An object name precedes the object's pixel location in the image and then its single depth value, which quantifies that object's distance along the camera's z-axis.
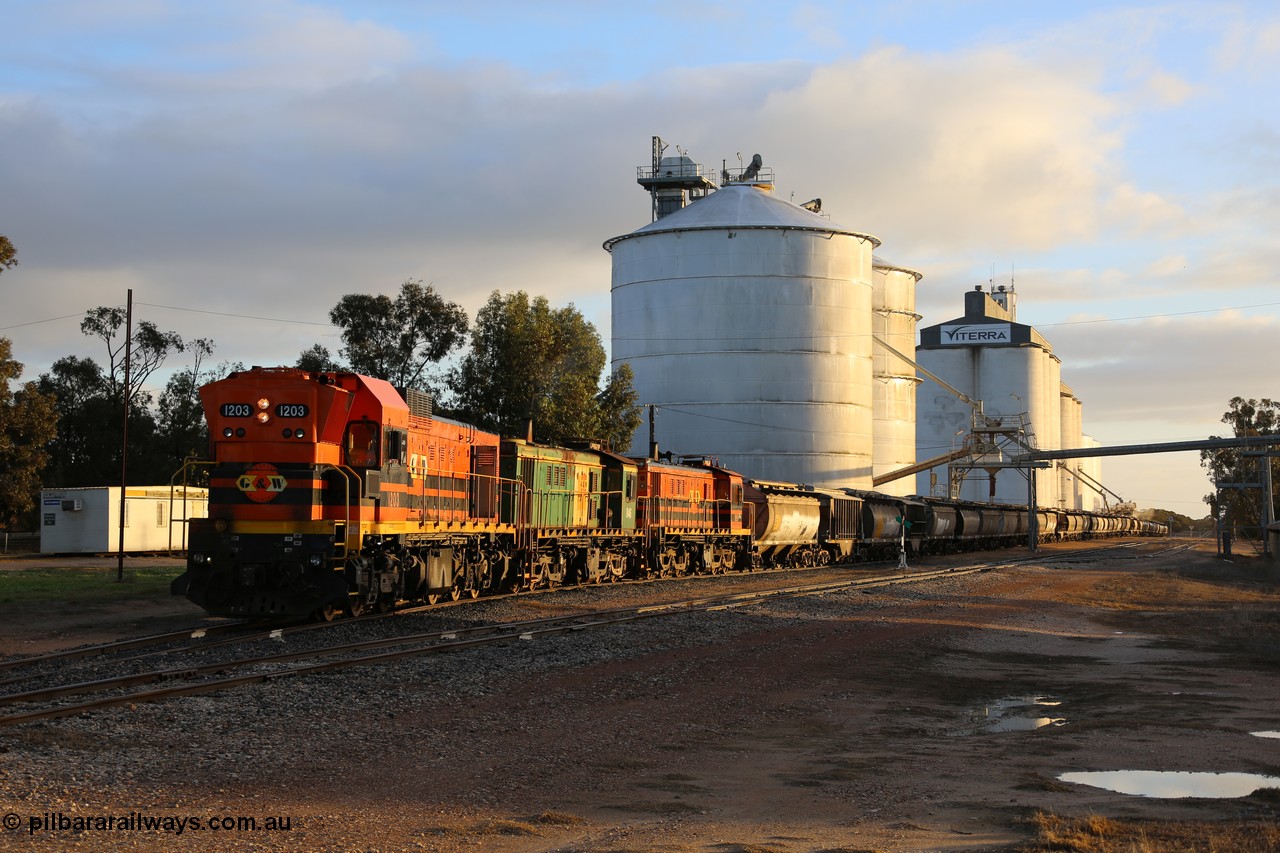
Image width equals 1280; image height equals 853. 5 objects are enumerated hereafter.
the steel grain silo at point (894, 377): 91.00
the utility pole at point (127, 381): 37.31
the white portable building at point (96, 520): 53.34
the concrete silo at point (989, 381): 126.31
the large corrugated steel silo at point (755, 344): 73.38
